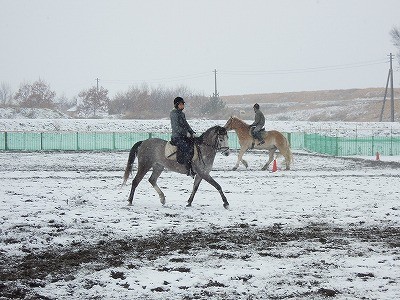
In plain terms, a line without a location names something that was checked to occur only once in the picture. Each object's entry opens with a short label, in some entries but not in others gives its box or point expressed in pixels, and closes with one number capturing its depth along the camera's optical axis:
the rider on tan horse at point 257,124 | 22.36
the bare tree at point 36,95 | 80.94
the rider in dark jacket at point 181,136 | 12.53
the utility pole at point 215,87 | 73.18
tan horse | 22.48
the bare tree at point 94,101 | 80.56
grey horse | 12.59
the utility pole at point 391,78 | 64.65
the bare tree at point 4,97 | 94.85
